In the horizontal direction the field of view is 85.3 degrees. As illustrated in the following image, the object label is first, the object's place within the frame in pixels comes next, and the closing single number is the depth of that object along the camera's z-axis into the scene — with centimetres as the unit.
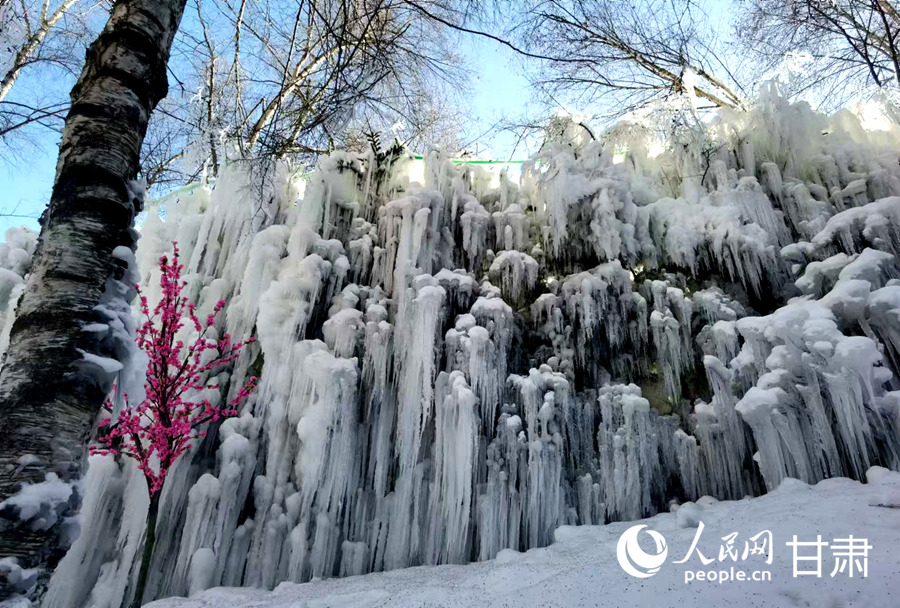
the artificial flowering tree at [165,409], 358
